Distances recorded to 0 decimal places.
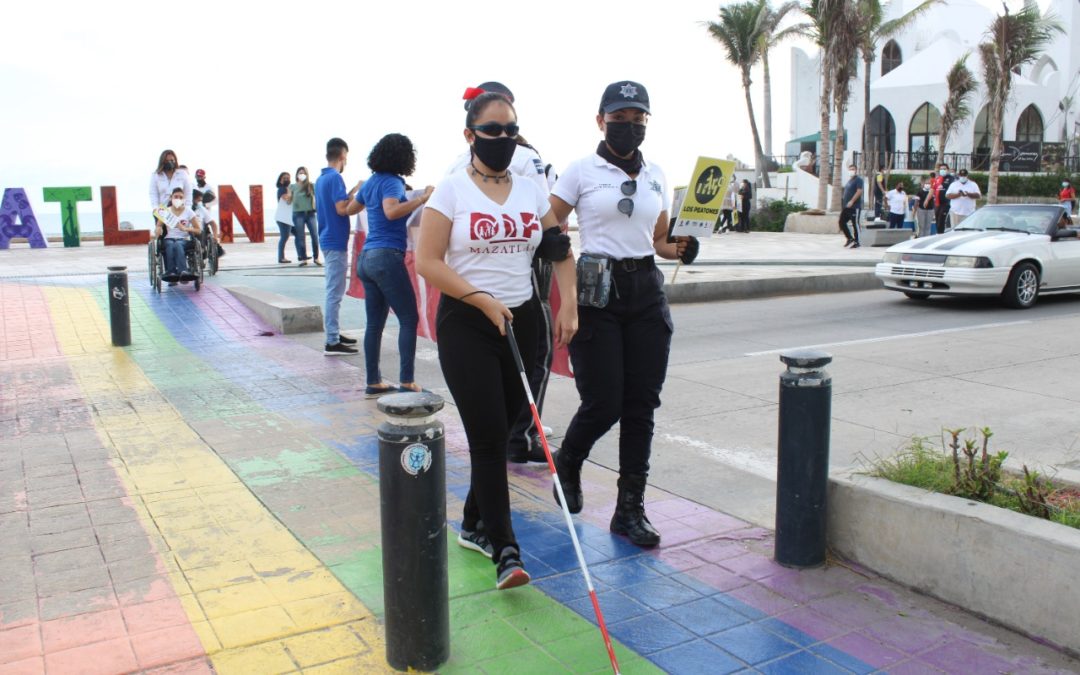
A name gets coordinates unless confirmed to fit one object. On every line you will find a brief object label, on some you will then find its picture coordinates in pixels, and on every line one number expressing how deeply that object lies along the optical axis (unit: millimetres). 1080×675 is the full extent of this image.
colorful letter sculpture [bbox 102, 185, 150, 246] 24812
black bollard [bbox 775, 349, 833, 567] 4047
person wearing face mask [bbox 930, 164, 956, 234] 23828
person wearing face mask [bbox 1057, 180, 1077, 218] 27906
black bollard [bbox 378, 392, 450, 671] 3117
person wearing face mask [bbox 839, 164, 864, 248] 22703
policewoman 4328
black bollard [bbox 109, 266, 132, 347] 9688
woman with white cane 3791
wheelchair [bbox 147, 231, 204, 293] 13359
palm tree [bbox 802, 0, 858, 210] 31000
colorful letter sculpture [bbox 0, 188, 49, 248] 23391
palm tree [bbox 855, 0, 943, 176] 31688
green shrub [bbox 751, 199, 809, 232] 33875
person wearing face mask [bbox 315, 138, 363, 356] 8445
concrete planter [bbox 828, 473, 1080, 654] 3451
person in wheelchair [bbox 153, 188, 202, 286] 13281
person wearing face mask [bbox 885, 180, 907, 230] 26016
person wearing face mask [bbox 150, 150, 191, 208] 13727
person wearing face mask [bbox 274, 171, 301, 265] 18750
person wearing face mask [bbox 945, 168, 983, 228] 21344
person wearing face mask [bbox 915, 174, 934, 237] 24453
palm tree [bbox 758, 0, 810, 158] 39344
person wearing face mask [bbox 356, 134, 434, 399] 6934
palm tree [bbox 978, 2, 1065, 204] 31953
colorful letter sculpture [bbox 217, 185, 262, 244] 26250
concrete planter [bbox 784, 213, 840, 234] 30359
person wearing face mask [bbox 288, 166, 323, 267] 17516
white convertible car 12633
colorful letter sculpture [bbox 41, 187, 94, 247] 24188
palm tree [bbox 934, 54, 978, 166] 37906
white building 45594
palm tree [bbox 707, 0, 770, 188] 40062
